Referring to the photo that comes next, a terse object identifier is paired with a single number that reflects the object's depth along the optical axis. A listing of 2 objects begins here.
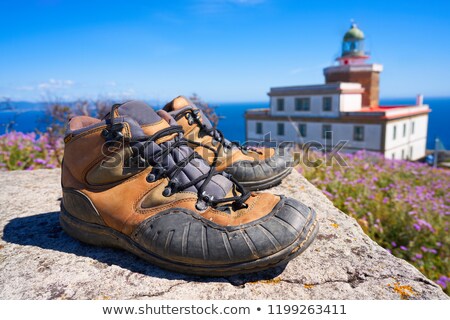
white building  22.73
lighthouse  26.72
